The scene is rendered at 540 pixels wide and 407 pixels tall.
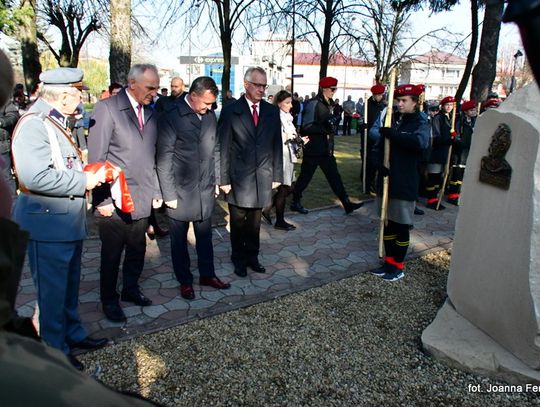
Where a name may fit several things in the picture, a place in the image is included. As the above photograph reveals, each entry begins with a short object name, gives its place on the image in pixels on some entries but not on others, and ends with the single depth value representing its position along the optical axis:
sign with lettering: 17.91
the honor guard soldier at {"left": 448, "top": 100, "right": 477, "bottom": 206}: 8.27
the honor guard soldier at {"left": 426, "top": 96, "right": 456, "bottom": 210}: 7.55
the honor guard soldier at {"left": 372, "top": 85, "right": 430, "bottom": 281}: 4.27
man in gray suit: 3.22
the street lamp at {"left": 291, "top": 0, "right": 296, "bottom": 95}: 13.64
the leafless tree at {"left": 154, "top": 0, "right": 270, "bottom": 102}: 12.15
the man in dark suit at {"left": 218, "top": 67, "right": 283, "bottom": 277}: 4.29
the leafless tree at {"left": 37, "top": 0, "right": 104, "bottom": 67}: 19.67
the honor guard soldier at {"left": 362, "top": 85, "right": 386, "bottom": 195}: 8.06
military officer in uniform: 2.49
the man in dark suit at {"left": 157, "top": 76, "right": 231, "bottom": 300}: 3.74
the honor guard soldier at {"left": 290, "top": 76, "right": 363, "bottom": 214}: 6.72
